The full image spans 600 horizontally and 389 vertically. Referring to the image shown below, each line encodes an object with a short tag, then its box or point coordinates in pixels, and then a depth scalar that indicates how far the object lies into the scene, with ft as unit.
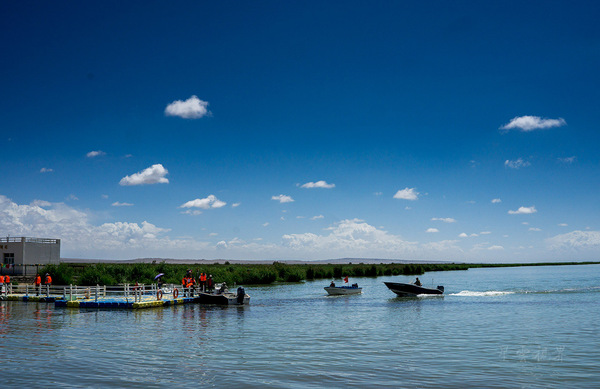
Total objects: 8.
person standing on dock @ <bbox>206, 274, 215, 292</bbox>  151.21
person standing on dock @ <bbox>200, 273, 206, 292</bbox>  148.97
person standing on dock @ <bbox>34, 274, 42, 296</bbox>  148.06
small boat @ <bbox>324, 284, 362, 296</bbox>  179.93
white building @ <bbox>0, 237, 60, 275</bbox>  214.48
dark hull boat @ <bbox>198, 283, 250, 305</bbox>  138.00
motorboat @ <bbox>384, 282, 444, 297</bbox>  173.58
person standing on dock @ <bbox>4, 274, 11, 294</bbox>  156.25
